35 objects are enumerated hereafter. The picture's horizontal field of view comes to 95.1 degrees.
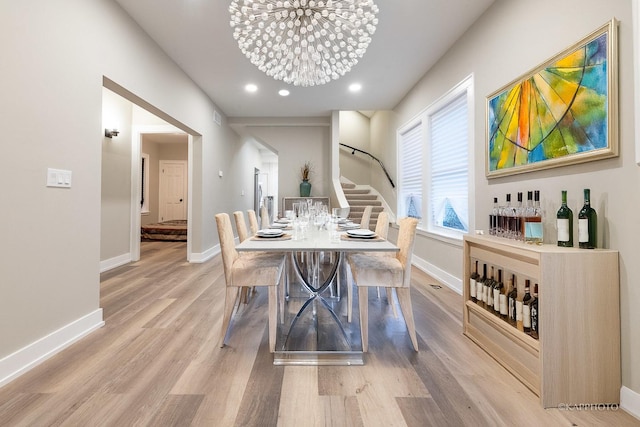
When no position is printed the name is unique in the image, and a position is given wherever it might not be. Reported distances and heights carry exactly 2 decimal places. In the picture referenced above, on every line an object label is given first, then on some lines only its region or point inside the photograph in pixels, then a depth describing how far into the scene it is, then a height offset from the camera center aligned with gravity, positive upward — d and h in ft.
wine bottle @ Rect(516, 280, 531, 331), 5.52 -1.82
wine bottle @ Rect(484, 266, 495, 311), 6.41 -1.61
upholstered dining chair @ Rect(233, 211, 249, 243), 8.94 -0.26
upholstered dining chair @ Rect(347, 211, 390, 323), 8.29 -0.54
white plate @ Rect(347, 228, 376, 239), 6.98 -0.38
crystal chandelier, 6.85 +4.81
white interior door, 30.68 +3.55
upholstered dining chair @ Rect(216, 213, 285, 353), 6.44 -1.33
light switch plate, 6.26 +0.85
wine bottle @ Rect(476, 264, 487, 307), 6.66 -1.64
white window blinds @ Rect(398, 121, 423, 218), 15.08 +2.58
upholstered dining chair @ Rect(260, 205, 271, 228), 12.23 -0.02
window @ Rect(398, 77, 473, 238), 10.64 +2.43
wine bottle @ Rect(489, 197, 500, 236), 7.31 -0.05
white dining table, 5.65 -0.59
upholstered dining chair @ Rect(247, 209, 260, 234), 10.73 -0.13
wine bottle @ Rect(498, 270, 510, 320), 5.99 -1.78
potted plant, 21.80 +2.85
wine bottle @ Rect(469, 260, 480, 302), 6.96 -1.57
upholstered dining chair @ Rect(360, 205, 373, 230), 12.07 -0.02
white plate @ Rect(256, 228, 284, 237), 7.13 -0.39
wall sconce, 13.89 +4.06
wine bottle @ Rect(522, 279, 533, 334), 5.35 -1.67
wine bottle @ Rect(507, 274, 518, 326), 5.81 -1.72
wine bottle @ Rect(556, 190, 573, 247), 5.32 -0.09
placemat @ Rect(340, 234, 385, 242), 6.74 -0.48
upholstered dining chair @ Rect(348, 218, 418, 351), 6.37 -1.36
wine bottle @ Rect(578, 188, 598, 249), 5.01 -0.11
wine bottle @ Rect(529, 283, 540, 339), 5.20 -1.77
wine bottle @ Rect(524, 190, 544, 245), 5.81 -0.18
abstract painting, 4.96 +2.23
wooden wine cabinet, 4.73 -1.75
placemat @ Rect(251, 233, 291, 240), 7.00 -0.49
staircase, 20.57 +1.21
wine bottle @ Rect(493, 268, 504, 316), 6.16 -1.58
